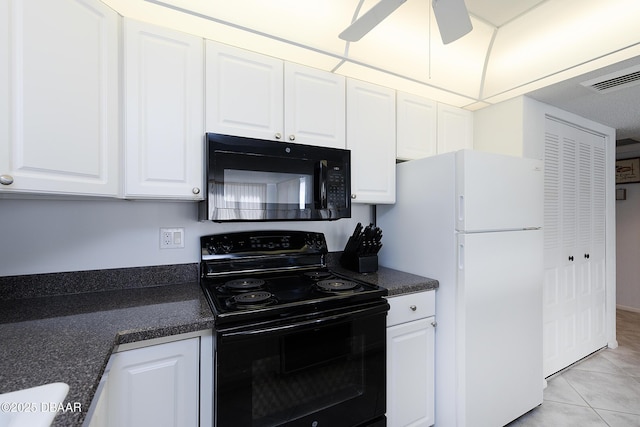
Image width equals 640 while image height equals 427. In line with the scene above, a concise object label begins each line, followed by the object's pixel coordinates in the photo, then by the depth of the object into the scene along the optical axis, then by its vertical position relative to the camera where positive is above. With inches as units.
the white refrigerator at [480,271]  63.8 -13.0
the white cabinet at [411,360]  62.4 -31.5
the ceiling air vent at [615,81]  70.9 +33.6
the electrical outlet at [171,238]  64.6 -4.9
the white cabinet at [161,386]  39.6 -24.1
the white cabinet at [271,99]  58.9 +24.9
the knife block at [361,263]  75.8 -12.2
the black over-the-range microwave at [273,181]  57.4 +7.3
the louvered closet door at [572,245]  93.6 -10.2
